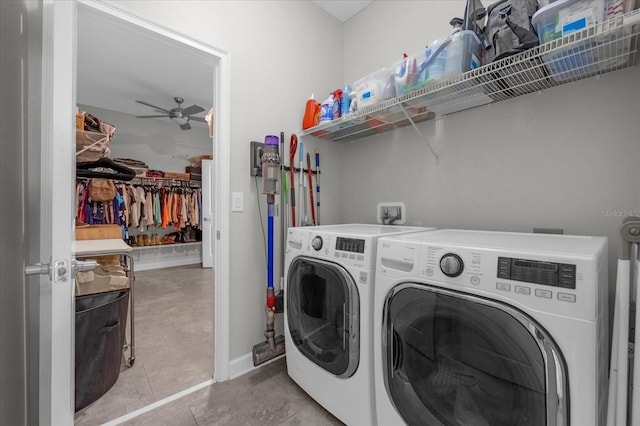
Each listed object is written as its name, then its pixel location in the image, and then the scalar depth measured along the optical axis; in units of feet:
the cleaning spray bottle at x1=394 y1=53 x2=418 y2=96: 4.64
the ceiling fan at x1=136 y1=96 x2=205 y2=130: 13.15
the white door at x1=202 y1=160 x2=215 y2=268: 15.75
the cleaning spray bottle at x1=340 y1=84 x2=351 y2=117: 5.97
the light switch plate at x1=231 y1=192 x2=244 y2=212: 5.74
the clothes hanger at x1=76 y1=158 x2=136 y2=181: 7.95
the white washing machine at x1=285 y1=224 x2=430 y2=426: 3.90
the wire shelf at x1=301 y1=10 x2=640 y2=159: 3.07
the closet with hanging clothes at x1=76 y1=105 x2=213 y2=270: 14.73
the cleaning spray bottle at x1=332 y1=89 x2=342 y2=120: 6.17
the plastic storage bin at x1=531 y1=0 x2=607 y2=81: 2.98
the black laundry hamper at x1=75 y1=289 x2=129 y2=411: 4.57
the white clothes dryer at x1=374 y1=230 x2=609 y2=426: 2.26
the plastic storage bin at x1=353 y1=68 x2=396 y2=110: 5.13
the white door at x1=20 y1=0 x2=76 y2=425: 2.47
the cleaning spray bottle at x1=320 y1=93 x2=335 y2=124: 6.31
